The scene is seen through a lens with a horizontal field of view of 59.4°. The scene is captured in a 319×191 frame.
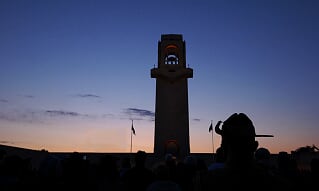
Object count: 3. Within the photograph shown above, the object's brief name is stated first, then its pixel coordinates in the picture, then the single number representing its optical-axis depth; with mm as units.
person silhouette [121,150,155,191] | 4879
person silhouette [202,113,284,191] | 2162
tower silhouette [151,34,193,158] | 27047
